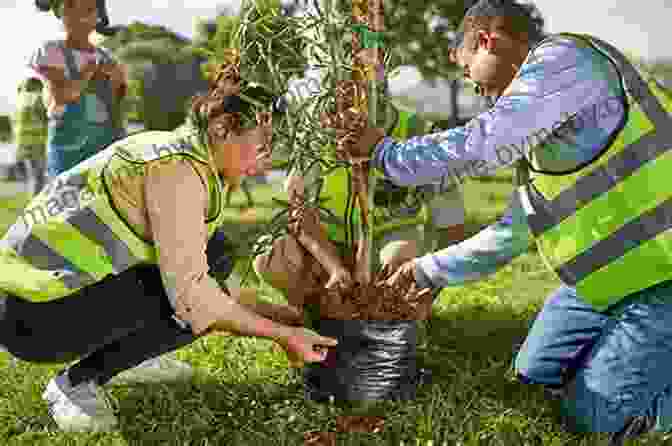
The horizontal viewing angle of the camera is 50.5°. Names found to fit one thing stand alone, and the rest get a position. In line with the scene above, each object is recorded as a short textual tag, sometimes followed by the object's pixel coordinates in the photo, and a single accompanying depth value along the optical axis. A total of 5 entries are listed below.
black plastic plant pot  2.02
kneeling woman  1.76
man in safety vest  1.79
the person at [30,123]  4.10
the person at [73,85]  3.32
